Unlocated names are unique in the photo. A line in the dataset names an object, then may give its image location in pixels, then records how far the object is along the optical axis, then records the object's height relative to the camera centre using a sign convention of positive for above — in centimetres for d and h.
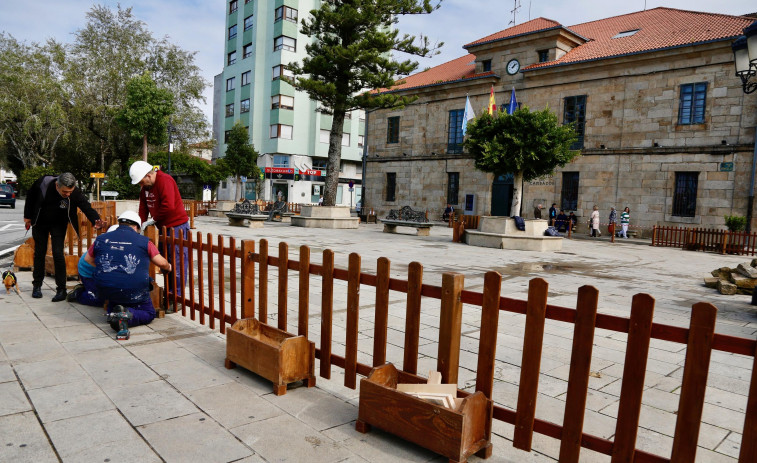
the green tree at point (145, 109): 2620 +421
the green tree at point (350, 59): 2256 +648
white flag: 2320 +427
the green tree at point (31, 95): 3525 +635
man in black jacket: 617 -45
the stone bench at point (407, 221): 2088 -102
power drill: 459 -131
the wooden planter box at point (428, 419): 255 -123
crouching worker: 471 -82
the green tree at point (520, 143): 1552 +194
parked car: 3038 -104
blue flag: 2134 +445
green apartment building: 4409 +814
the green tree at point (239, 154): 3866 +288
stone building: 2108 +458
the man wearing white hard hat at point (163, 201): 554 -17
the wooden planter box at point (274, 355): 346 -122
